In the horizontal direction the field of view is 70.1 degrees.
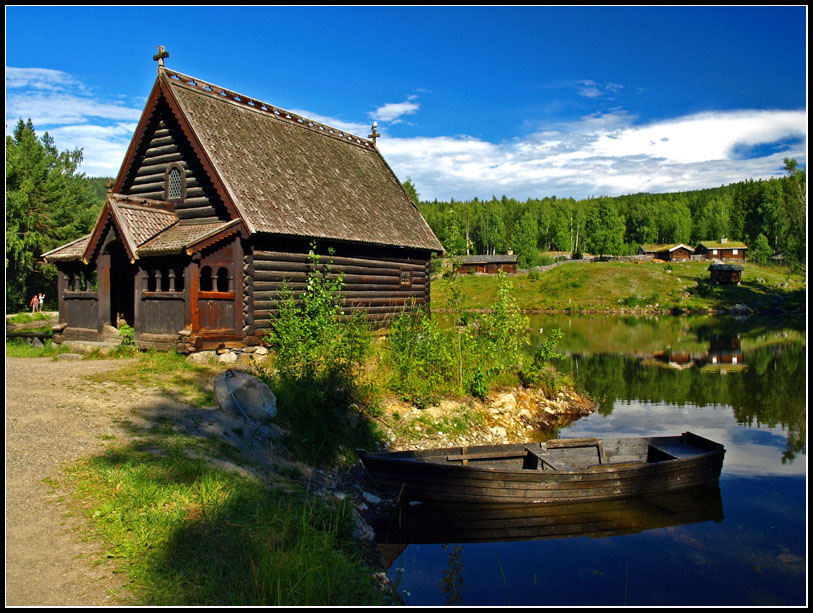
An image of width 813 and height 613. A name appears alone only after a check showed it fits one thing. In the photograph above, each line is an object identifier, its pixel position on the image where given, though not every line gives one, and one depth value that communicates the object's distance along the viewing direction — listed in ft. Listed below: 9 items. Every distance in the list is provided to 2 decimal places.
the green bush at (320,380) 39.06
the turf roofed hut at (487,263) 293.02
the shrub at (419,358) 50.96
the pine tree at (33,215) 135.03
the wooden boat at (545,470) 35.42
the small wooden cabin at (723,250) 301.02
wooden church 56.70
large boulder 38.11
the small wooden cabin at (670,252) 323.57
